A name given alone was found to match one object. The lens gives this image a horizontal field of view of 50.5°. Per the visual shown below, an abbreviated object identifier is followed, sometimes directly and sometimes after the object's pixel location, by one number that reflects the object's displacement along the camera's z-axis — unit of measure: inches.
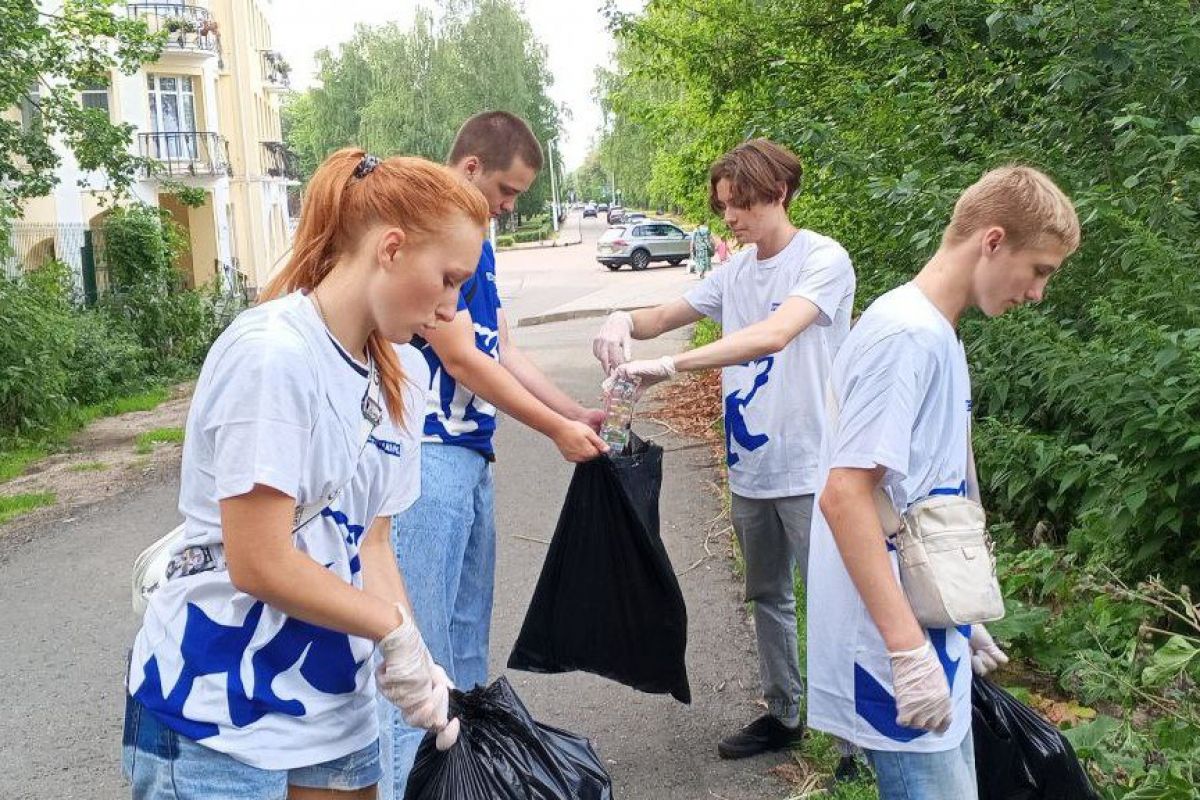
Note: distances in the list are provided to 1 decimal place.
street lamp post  3006.4
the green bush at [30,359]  481.7
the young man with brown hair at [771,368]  160.4
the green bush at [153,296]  687.7
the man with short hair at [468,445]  135.9
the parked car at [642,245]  1678.2
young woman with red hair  75.8
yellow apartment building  1374.3
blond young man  93.7
